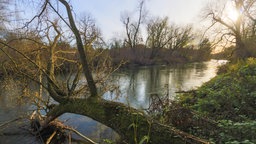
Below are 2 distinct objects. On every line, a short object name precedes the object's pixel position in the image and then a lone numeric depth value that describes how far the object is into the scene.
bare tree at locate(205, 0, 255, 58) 10.20
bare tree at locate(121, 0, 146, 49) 21.76
